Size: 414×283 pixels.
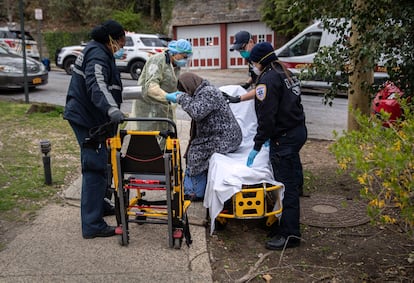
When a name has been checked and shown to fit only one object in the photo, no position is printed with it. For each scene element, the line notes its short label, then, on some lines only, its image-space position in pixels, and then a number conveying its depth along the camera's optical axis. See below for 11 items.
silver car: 12.77
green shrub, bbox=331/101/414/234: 2.88
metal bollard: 5.68
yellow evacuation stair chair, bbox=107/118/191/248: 3.96
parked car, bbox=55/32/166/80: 18.42
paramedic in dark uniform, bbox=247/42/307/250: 4.23
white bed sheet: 4.36
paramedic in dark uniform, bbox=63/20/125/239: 4.19
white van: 14.20
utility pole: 10.47
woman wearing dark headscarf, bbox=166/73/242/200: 4.72
